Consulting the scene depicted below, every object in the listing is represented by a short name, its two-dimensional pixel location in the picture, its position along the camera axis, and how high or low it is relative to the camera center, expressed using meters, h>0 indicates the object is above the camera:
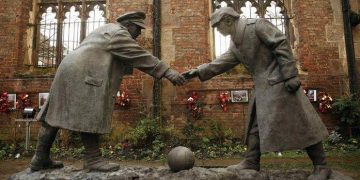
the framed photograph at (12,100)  9.11 +0.32
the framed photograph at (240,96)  8.86 +0.33
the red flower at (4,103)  8.99 +0.24
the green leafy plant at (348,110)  8.31 -0.03
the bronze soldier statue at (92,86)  3.73 +0.26
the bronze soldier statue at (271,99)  3.59 +0.11
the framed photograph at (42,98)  9.12 +0.36
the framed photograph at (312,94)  8.82 +0.36
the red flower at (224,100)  8.77 +0.24
